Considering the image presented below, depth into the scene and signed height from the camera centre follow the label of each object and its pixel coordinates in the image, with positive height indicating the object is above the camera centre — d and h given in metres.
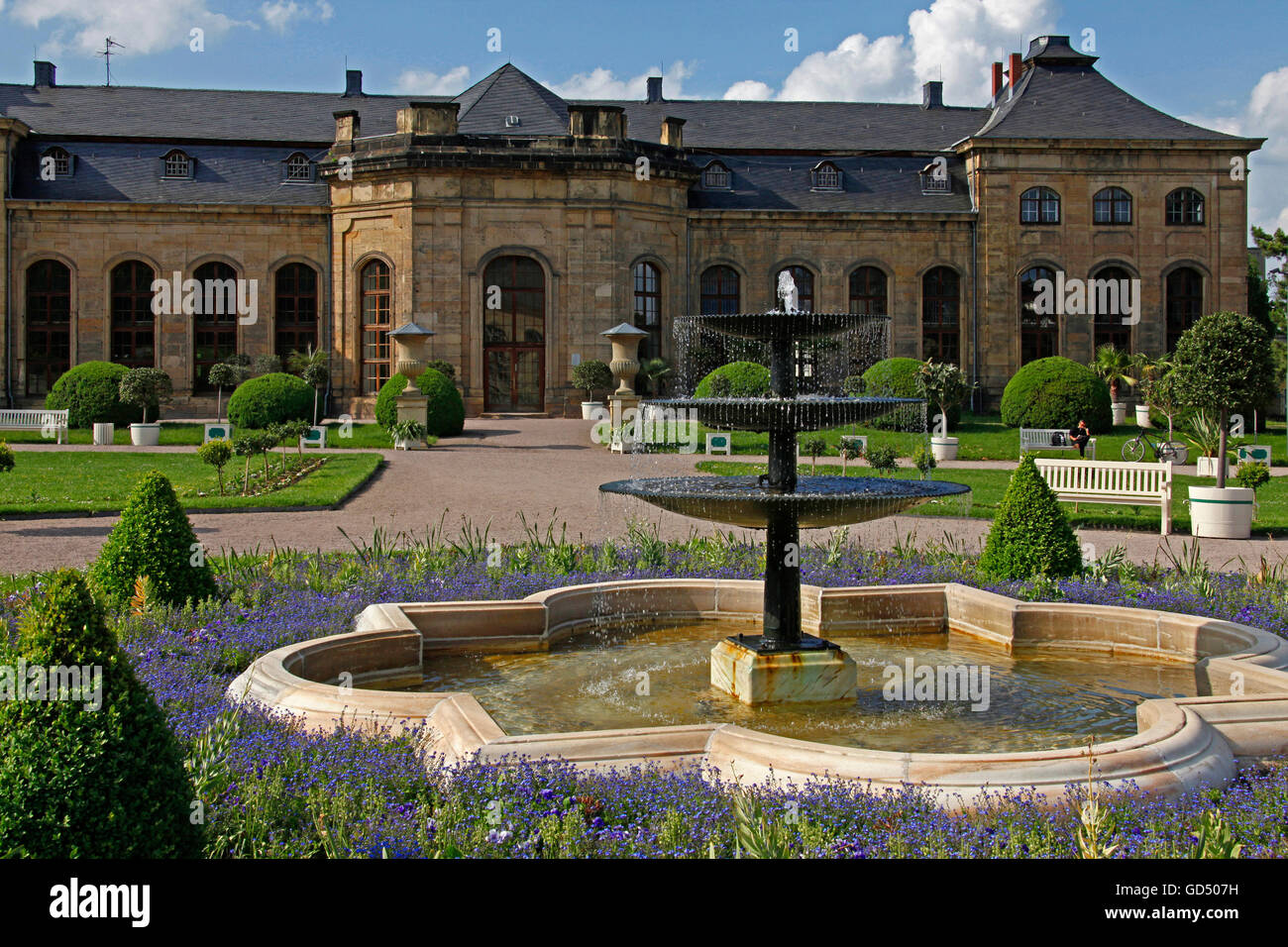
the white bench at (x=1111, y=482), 15.85 -0.04
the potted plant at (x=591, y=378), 33.91 +3.05
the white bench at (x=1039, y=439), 27.62 +0.99
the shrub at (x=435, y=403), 28.77 +2.01
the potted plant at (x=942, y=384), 28.62 +2.39
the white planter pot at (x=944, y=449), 25.95 +0.72
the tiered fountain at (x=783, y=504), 7.02 -0.14
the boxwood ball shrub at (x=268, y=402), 28.22 +2.01
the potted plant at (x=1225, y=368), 15.85 +1.55
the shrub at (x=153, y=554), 8.53 -0.52
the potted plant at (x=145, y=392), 27.00 +2.23
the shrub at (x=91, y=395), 28.86 +2.24
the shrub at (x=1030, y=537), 9.91 -0.49
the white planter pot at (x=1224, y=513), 14.73 -0.44
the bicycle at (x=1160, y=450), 24.64 +0.65
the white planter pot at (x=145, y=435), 26.94 +1.16
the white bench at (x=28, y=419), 27.31 +1.63
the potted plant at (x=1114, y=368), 36.47 +3.55
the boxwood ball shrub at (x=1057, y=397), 30.00 +2.16
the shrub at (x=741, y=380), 28.00 +2.47
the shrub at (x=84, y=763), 3.73 -0.92
